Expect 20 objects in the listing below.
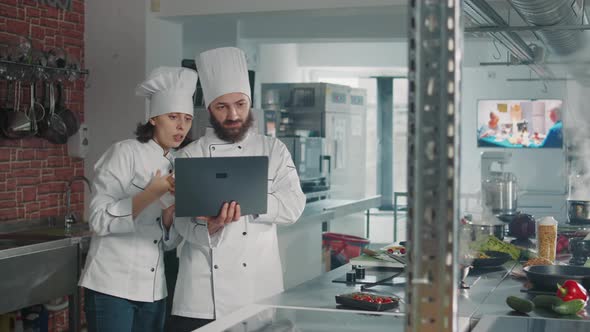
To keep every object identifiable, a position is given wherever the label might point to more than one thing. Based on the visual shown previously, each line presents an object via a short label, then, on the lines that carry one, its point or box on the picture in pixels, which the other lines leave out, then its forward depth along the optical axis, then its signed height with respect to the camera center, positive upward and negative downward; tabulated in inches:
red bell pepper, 89.7 -15.0
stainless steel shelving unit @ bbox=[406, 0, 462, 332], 29.3 -0.2
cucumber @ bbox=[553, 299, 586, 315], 85.2 -15.8
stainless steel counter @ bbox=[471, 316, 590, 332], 79.0 -16.7
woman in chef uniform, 121.5 -9.8
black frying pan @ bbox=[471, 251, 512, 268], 119.6 -15.5
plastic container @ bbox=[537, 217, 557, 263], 124.0 -12.3
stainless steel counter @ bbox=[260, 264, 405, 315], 91.7 -17.1
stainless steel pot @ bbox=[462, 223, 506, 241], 136.0 -12.8
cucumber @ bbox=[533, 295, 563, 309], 87.1 -15.6
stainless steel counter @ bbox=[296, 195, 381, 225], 240.2 -17.4
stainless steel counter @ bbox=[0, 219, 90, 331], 150.4 -22.2
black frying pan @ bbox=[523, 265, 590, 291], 98.6 -14.7
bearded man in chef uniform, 114.1 -10.6
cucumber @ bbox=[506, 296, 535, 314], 85.8 -15.7
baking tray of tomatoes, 88.4 -16.1
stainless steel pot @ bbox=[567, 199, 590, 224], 169.5 -11.6
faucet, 193.0 -13.9
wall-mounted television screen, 372.5 +16.1
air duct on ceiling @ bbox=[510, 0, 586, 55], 128.4 +24.6
